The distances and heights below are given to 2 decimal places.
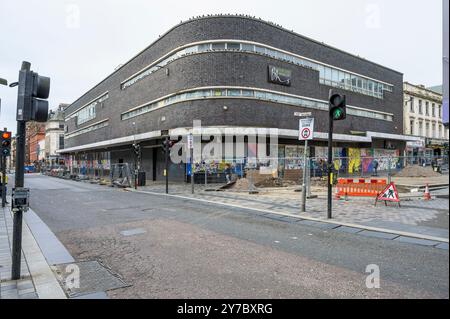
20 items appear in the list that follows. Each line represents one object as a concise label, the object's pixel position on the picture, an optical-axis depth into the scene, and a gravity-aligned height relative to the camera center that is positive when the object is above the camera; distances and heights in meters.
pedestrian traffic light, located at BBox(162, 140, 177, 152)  19.61 +1.15
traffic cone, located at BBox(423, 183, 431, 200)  11.48 -1.28
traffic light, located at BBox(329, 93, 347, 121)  9.07 +1.69
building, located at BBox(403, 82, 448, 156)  46.22 +7.37
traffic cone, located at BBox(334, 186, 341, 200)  13.79 -1.52
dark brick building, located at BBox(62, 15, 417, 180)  25.39 +7.21
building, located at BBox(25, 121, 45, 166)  109.44 +8.57
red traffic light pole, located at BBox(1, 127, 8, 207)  12.16 -0.68
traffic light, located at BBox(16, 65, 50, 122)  4.46 +0.97
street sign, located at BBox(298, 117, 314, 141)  10.52 +1.18
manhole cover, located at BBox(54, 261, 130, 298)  4.01 -1.69
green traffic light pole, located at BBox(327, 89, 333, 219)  9.09 -0.13
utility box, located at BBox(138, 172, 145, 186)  25.22 -1.37
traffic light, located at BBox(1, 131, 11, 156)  12.64 +0.79
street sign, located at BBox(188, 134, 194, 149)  18.98 +1.32
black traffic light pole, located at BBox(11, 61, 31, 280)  4.29 -0.35
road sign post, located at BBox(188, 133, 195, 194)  18.96 +1.32
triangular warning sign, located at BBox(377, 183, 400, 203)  10.88 -1.14
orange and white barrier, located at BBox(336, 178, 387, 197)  12.45 -1.04
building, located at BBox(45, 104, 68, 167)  85.75 +7.43
